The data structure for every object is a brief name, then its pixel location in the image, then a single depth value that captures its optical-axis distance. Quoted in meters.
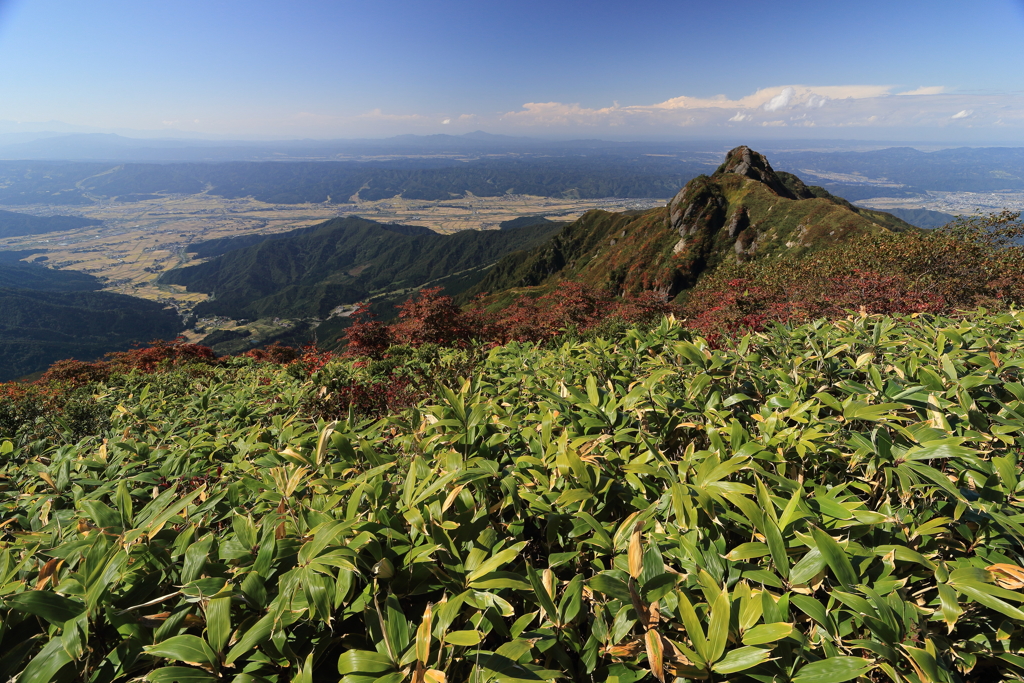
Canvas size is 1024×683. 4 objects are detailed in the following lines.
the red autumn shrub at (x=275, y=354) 15.98
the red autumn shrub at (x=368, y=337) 12.05
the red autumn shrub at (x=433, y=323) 11.34
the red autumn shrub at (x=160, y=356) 13.79
